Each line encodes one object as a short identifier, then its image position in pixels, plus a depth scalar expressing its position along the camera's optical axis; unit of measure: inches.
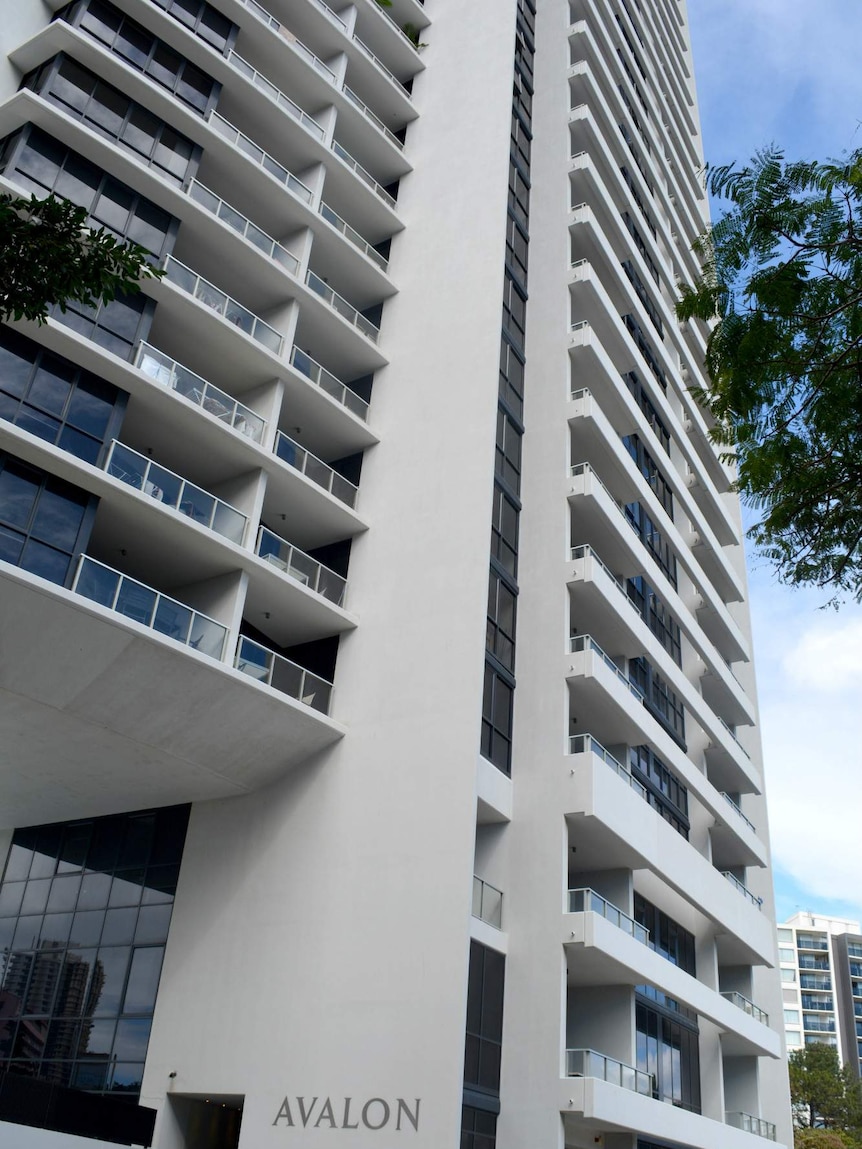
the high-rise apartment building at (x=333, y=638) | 850.8
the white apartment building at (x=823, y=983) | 4685.0
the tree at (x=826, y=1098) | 2504.9
